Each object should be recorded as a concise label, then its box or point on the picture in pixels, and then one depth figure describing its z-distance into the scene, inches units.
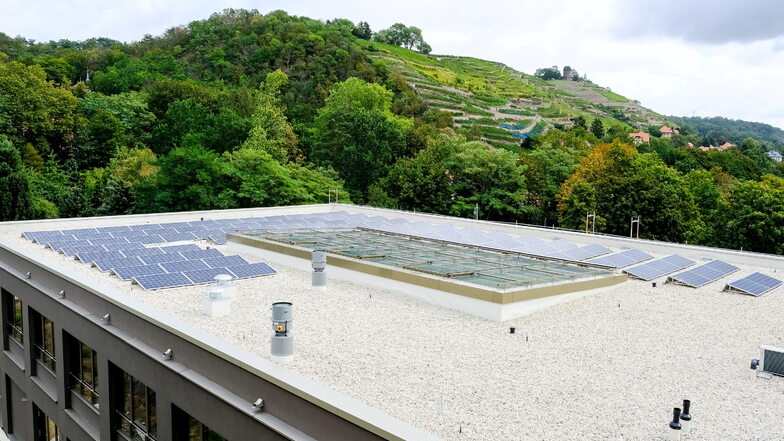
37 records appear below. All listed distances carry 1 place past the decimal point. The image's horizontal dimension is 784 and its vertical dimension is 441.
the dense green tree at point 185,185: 1791.3
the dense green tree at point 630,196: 1892.2
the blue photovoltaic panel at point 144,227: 879.1
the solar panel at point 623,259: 701.7
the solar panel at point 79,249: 701.0
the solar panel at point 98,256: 671.1
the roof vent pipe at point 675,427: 263.3
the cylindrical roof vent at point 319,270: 572.1
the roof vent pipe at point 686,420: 271.4
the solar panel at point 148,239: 796.6
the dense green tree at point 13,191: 1696.6
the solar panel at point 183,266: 623.4
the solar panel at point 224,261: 652.3
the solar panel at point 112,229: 864.2
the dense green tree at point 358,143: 2468.0
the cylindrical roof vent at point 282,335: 366.0
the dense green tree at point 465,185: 2153.1
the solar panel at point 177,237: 826.5
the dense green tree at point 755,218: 1553.9
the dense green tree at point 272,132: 2309.3
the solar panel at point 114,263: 633.6
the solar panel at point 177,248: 732.0
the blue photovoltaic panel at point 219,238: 844.7
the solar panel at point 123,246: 732.7
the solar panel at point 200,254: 688.2
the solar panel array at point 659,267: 653.9
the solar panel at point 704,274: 621.9
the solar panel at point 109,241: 767.0
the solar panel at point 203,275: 595.5
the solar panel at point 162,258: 660.6
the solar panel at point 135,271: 593.9
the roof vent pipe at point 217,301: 467.8
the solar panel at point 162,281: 564.2
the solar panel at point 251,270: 627.6
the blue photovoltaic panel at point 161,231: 850.6
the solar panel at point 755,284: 584.8
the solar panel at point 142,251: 701.3
